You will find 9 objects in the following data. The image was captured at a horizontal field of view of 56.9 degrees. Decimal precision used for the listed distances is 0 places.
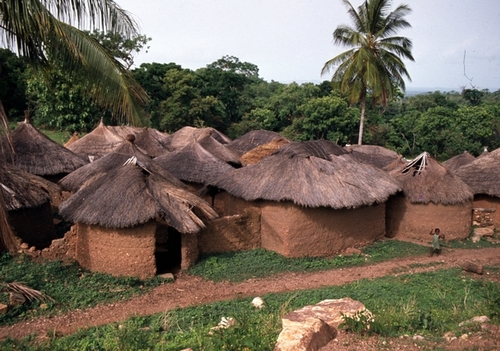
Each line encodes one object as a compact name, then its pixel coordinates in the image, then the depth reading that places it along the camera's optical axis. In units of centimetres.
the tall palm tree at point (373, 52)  2412
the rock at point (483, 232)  1539
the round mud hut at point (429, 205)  1442
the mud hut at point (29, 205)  1134
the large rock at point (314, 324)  560
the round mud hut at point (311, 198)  1206
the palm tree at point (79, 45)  704
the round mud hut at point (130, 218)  1001
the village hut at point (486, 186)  1658
